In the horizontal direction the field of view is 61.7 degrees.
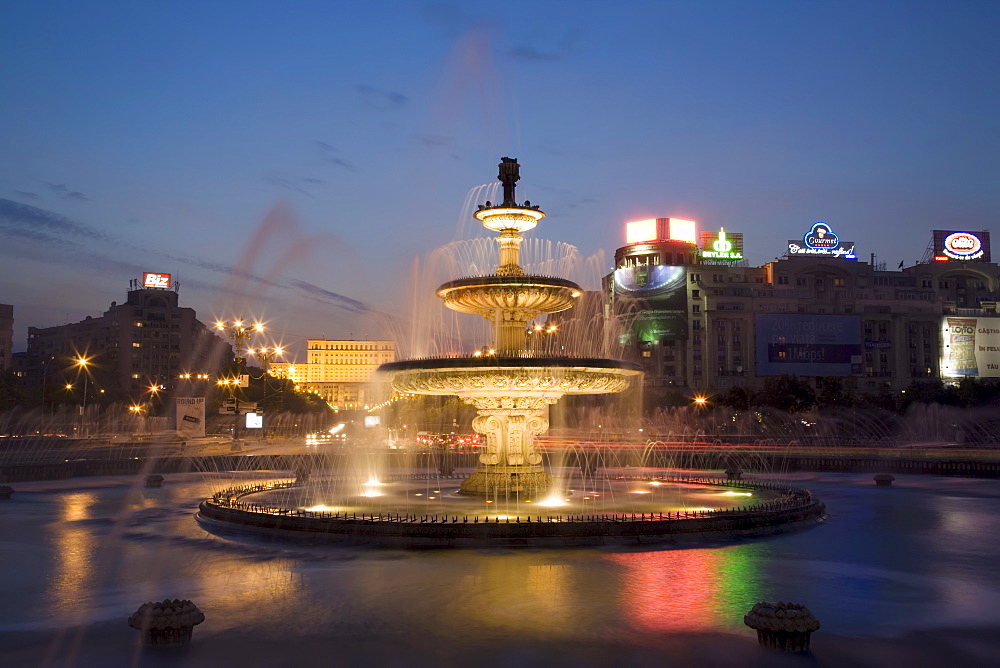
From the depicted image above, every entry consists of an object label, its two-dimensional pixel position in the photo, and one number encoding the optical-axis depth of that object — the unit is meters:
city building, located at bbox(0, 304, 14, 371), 141.55
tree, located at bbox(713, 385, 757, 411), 86.06
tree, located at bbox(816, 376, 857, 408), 85.19
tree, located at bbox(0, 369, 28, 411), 70.38
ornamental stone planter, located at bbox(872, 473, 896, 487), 30.88
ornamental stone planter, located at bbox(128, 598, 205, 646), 9.80
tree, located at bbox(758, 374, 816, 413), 85.94
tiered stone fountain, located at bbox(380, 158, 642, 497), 22.67
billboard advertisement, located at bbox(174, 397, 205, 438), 46.44
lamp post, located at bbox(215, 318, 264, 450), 52.16
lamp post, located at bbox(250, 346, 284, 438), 60.97
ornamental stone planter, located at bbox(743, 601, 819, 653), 9.59
